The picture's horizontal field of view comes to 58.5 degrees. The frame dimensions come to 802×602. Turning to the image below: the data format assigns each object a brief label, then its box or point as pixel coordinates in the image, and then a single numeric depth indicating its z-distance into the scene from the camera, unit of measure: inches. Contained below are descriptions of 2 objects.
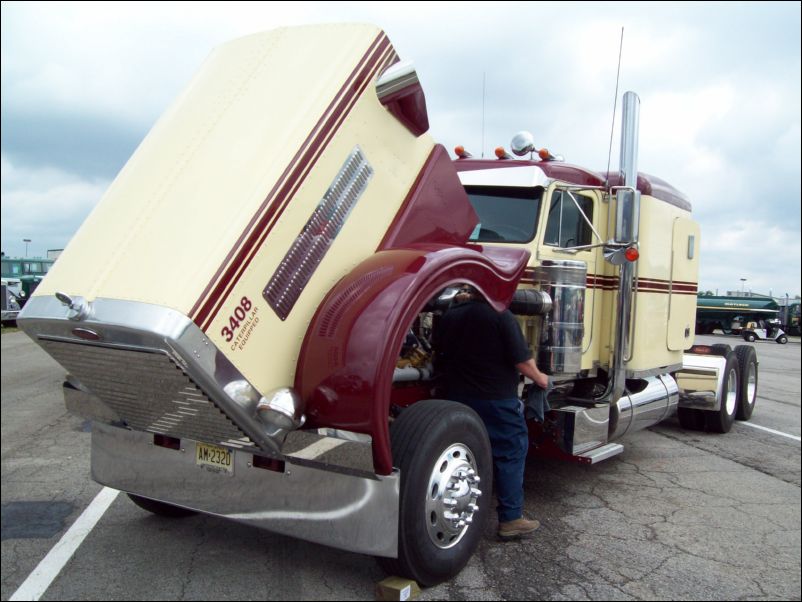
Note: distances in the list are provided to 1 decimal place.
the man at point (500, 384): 177.6
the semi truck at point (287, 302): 123.1
